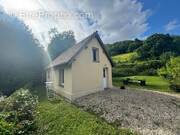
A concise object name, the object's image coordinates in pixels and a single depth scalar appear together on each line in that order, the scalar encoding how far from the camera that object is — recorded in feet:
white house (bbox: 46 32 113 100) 29.71
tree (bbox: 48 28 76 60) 76.10
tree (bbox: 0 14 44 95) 48.79
